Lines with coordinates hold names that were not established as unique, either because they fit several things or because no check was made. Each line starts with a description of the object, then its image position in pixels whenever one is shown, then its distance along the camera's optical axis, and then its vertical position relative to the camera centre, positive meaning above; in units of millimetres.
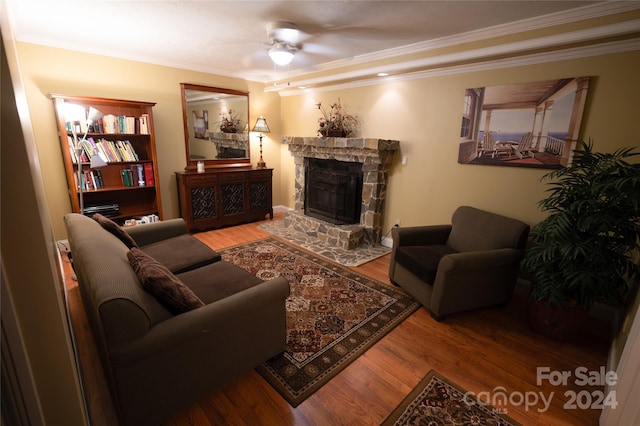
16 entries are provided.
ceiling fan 2736 +1102
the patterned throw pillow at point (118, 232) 2312 -710
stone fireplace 3887 -466
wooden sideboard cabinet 4398 -831
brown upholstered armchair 2400 -976
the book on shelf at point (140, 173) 3984 -410
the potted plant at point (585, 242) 1898 -607
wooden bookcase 3410 -213
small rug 1623 -1482
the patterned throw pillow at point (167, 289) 1477 -742
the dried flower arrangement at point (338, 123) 4340 +366
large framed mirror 4520 +311
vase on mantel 4316 +216
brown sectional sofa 1273 -965
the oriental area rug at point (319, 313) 1920 -1439
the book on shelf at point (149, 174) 4027 -425
